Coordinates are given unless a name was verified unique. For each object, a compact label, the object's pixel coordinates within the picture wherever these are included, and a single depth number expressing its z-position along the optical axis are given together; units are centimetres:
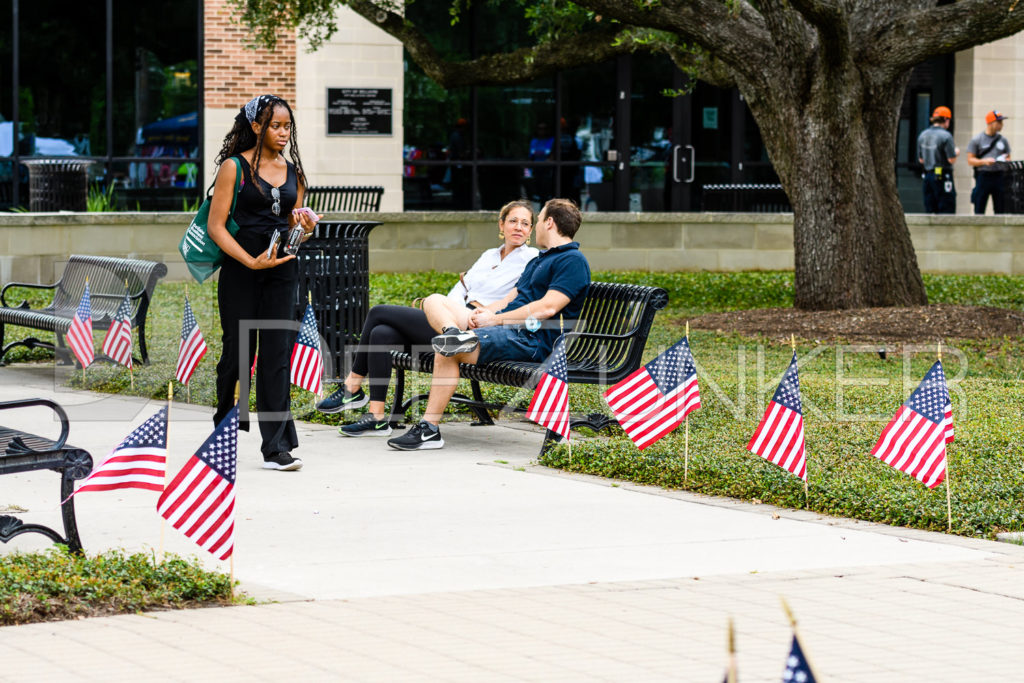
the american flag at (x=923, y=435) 1345
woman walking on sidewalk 1552
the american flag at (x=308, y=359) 1873
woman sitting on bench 1781
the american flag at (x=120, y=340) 2128
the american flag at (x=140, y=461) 1090
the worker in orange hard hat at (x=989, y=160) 4547
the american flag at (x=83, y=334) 2112
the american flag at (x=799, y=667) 486
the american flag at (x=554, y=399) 1572
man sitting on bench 1698
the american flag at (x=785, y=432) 1401
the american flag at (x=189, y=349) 1991
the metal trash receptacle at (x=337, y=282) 2012
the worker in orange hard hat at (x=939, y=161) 4497
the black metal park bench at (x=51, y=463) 1114
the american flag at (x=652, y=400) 1559
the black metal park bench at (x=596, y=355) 1709
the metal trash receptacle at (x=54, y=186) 3753
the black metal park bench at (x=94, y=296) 2342
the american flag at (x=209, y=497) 1052
